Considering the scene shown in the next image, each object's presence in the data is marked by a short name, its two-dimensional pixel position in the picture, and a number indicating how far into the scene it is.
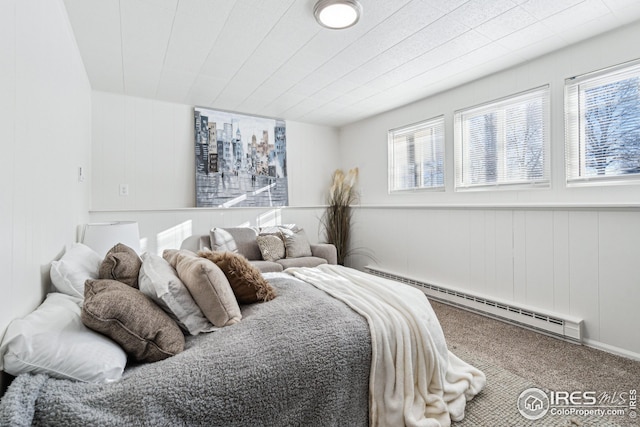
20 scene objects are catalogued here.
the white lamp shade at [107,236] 2.28
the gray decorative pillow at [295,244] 3.51
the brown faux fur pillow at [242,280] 1.60
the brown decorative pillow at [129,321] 1.03
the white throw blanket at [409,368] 1.29
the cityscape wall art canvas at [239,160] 3.73
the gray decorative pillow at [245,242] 3.44
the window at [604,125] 2.17
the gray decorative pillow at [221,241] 3.32
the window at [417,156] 3.53
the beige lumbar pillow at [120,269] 1.42
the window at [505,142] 2.65
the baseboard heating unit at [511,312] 2.28
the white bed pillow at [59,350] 0.85
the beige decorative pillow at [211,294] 1.37
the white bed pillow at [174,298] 1.31
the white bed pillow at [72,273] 1.34
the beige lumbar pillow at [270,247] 3.38
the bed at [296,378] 0.84
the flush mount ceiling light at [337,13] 1.82
